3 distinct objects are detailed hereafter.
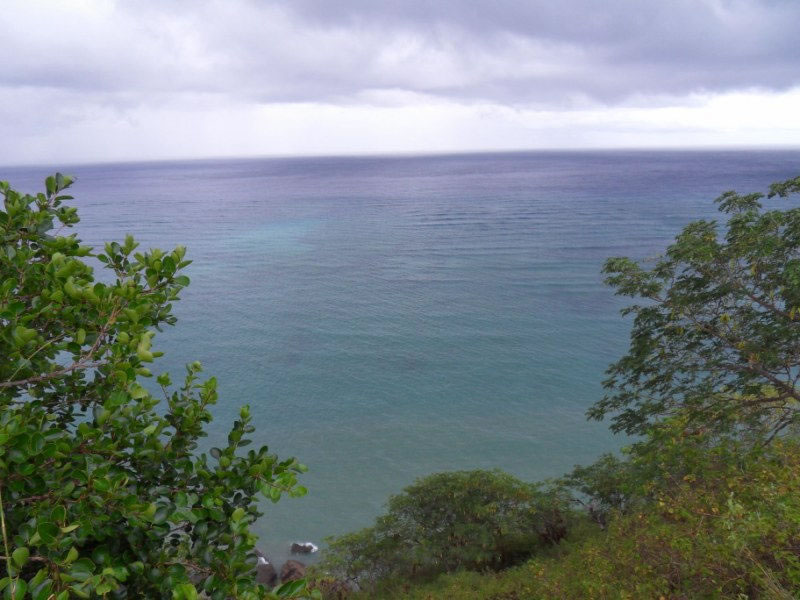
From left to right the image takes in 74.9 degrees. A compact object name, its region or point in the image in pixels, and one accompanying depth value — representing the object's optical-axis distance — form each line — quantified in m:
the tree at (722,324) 14.27
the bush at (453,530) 15.66
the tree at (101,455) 3.48
